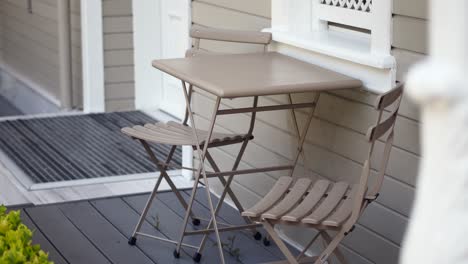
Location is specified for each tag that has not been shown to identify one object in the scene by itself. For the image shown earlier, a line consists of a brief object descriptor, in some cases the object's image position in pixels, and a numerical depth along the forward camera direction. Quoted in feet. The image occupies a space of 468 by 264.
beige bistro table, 10.98
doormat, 17.60
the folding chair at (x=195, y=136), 12.26
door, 21.45
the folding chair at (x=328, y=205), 9.46
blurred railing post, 3.53
